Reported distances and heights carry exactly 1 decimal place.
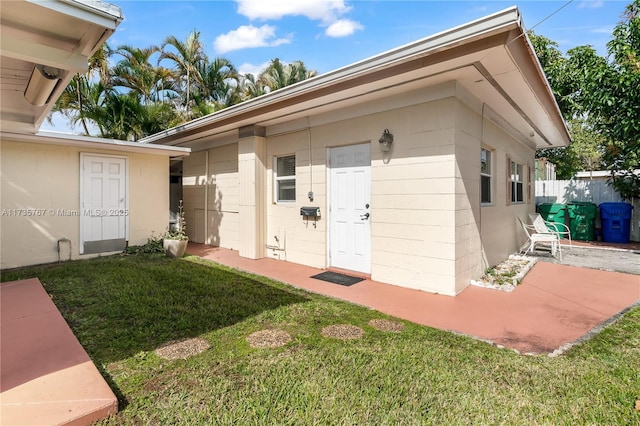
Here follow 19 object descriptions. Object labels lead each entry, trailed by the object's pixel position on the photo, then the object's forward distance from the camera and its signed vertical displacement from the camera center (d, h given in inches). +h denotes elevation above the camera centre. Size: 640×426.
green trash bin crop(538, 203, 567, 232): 389.7 -5.2
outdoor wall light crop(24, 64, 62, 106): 111.3 +48.4
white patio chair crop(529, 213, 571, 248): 294.7 -14.2
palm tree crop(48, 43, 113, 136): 400.5 +147.6
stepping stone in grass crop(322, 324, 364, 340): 121.1 -47.1
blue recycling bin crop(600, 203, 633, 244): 353.1 -13.9
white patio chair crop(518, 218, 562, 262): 259.4 -23.6
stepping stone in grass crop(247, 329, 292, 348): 113.9 -46.9
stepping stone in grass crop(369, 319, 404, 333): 128.4 -47.2
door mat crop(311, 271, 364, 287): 199.5 -43.9
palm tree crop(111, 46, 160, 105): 468.4 +201.8
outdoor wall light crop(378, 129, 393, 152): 189.8 +40.6
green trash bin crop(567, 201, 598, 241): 374.0 -13.3
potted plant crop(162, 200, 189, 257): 272.4 -29.0
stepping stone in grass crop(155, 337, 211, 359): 106.3 -47.2
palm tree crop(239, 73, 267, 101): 666.8 +260.0
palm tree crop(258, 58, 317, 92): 677.9 +288.6
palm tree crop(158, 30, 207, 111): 598.9 +290.6
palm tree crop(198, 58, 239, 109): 635.2 +257.2
